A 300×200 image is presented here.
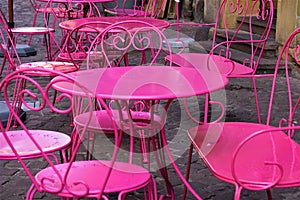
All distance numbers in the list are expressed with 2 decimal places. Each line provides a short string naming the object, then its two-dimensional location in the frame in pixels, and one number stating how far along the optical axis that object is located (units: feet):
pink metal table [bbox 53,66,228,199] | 9.70
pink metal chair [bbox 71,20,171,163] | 12.84
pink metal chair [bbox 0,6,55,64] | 23.17
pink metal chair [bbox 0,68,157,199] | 8.77
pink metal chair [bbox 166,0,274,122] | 16.17
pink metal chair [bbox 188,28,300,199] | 8.98
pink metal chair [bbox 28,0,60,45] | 30.55
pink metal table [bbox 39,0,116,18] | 23.24
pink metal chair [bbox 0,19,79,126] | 17.33
